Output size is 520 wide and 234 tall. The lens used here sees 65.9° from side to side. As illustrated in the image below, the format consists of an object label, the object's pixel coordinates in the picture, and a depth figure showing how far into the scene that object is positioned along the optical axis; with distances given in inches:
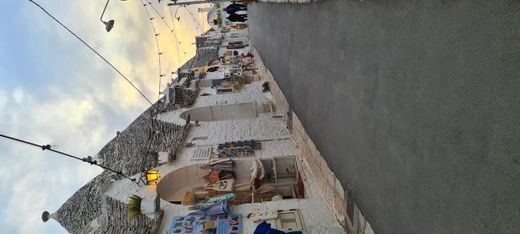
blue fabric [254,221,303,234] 338.4
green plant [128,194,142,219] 383.6
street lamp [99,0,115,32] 475.1
